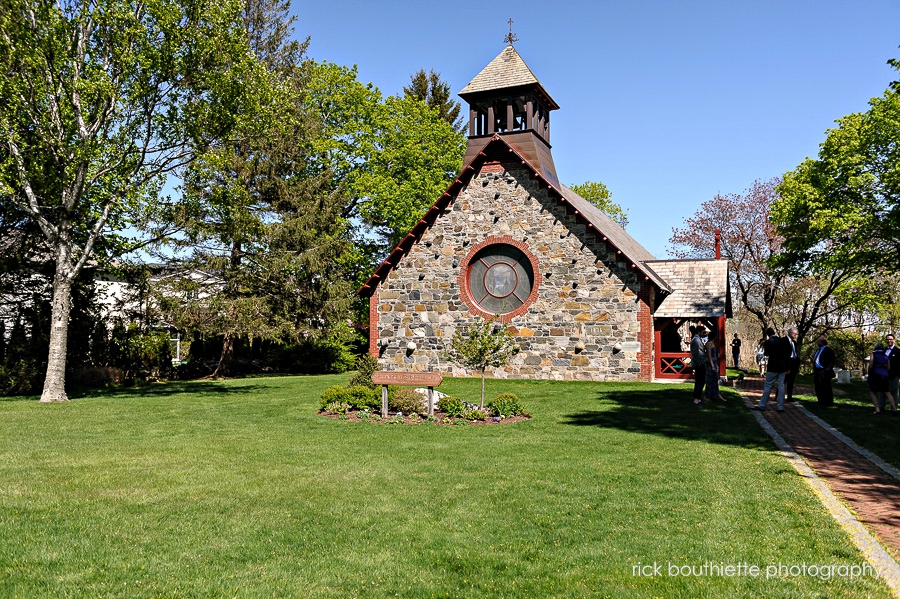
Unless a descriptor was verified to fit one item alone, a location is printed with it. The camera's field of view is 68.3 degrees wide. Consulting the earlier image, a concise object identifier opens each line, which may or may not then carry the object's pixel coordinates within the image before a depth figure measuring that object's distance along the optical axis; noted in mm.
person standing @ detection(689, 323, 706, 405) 16734
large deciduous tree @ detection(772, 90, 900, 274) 22578
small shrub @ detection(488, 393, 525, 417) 13961
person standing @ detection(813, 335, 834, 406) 15859
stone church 22500
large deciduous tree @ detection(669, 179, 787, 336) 36219
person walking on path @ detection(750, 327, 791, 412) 15055
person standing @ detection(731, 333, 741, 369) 33344
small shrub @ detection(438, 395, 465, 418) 13836
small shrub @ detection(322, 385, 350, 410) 15039
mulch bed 13438
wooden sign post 13773
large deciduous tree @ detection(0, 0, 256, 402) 17312
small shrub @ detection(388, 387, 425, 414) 14234
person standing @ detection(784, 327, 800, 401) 16453
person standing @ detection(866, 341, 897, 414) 14312
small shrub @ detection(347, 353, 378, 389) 15977
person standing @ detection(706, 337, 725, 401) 16703
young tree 14492
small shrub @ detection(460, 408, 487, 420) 13758
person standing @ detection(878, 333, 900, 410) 14602
